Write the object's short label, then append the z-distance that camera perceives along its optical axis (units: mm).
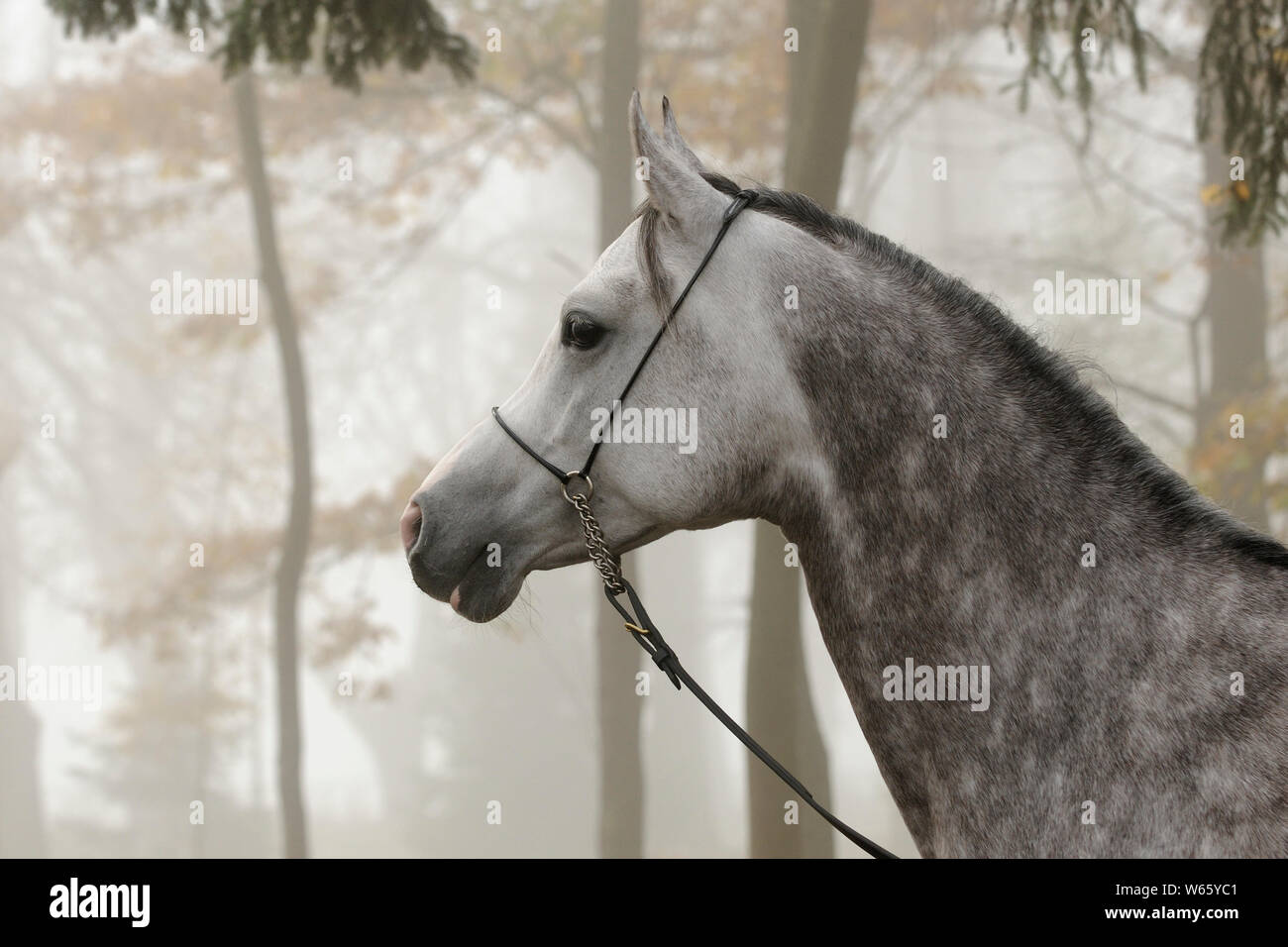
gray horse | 5164
